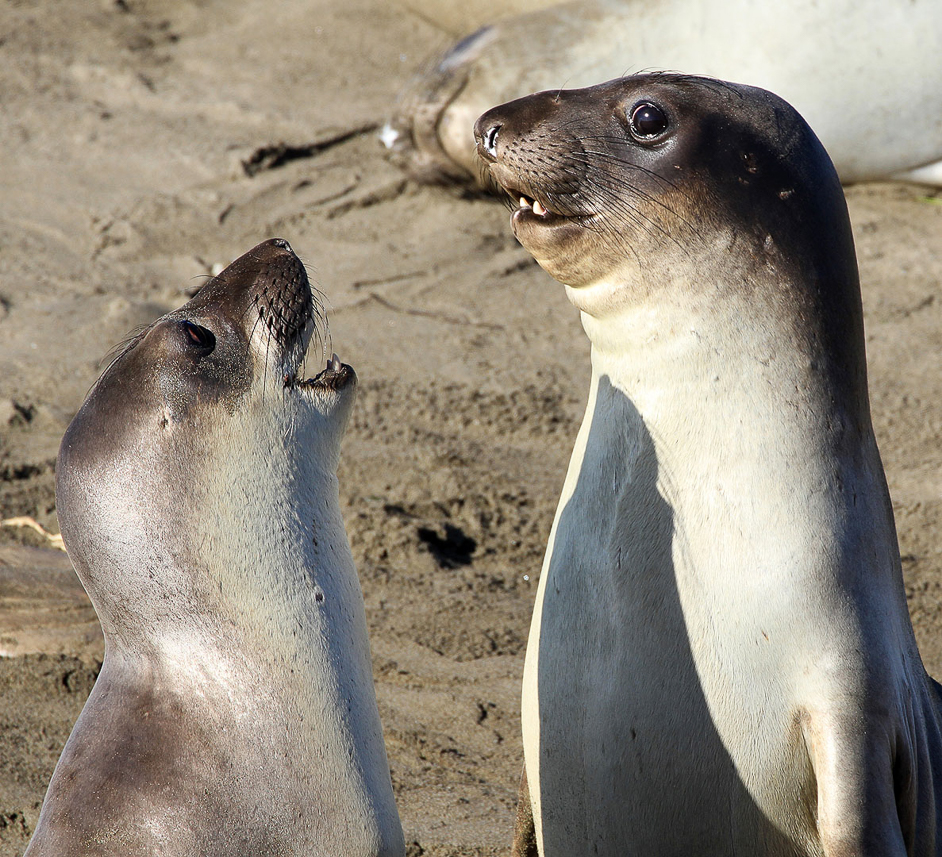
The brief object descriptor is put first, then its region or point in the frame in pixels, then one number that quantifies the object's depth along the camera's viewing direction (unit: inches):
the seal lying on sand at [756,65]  525.0
